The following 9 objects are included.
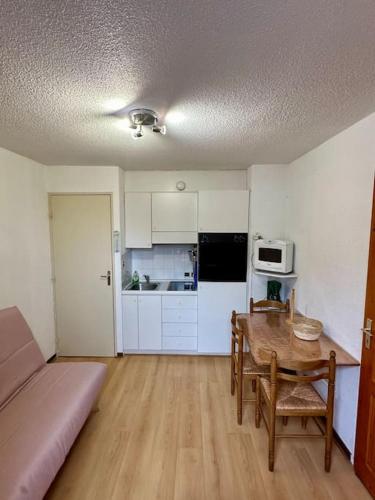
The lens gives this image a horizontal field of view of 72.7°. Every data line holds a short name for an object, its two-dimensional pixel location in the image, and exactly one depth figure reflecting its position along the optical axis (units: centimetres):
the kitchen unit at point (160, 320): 325
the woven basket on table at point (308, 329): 207
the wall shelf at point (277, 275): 277
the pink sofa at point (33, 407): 131
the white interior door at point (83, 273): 319
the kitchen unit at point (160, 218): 331
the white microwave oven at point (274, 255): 278
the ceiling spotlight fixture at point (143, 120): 163
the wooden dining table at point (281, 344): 182
